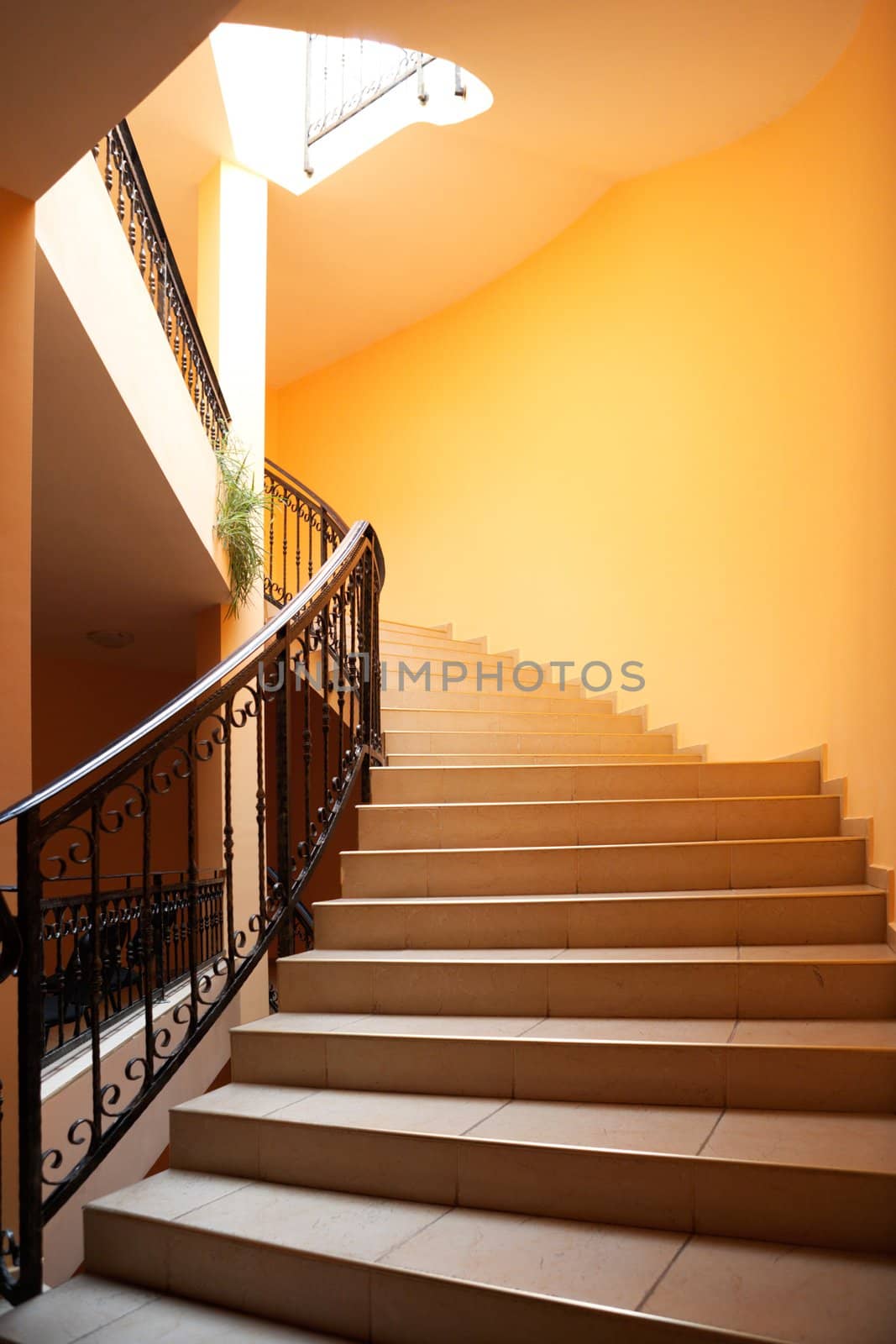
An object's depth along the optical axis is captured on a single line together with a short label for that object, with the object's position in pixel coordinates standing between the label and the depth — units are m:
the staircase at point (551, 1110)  2.11
